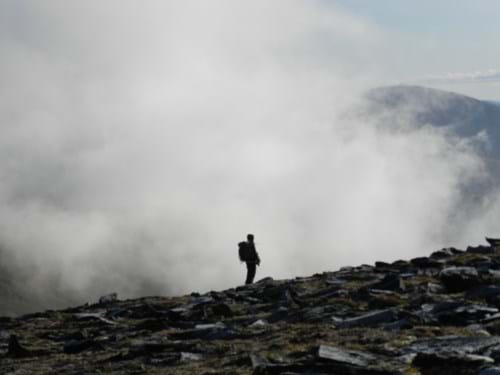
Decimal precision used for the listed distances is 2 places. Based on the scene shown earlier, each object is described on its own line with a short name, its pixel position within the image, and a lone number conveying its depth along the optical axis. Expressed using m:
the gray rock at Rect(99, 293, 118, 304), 37.42
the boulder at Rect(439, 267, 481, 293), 22.73
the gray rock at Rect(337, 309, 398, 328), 18.17
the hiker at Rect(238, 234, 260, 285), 39.59
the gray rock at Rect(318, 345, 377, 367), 12.93
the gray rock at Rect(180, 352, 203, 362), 16.05
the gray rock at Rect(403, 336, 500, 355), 13.14
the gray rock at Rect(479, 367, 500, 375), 11.26
